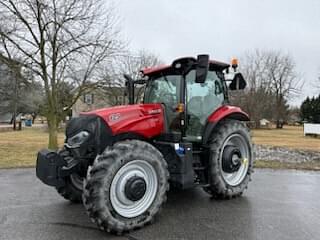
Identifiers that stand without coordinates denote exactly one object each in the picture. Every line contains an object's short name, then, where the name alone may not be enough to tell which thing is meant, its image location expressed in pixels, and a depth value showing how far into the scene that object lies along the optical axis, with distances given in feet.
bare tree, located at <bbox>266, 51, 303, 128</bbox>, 134.10
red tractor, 12.09
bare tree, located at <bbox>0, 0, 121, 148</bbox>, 33.86
